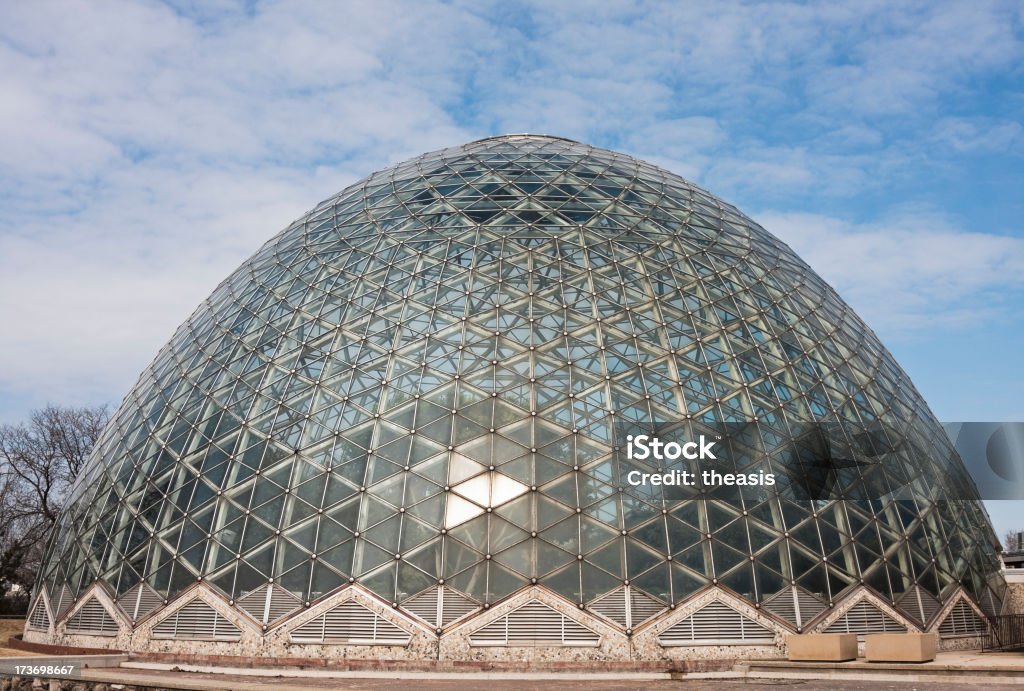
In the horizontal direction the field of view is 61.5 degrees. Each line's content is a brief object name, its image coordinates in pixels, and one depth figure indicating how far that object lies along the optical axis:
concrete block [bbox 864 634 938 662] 21.69
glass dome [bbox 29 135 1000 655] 23.61
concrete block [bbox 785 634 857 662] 21.98
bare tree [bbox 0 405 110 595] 55.31
